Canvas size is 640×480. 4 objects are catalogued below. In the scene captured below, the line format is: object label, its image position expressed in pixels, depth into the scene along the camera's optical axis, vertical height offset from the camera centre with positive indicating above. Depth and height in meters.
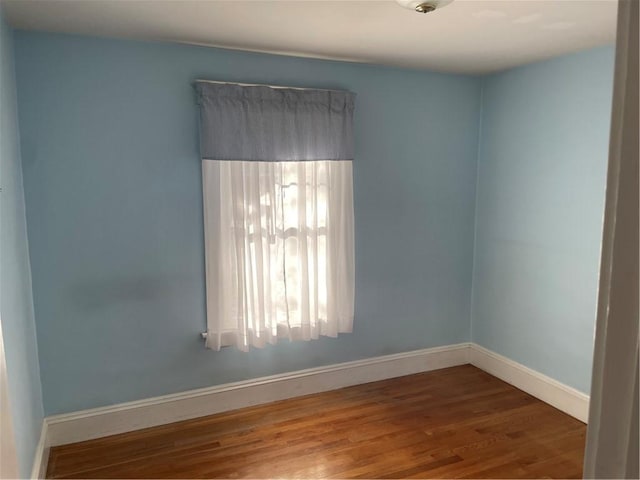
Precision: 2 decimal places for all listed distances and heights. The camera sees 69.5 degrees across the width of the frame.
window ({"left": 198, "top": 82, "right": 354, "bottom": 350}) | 2.74 -0.17
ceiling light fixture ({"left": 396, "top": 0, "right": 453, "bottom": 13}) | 1.92 +0.75
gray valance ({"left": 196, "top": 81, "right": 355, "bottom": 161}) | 2.69 +0.38
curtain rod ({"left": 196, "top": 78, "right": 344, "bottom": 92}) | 2.70 +0.60
